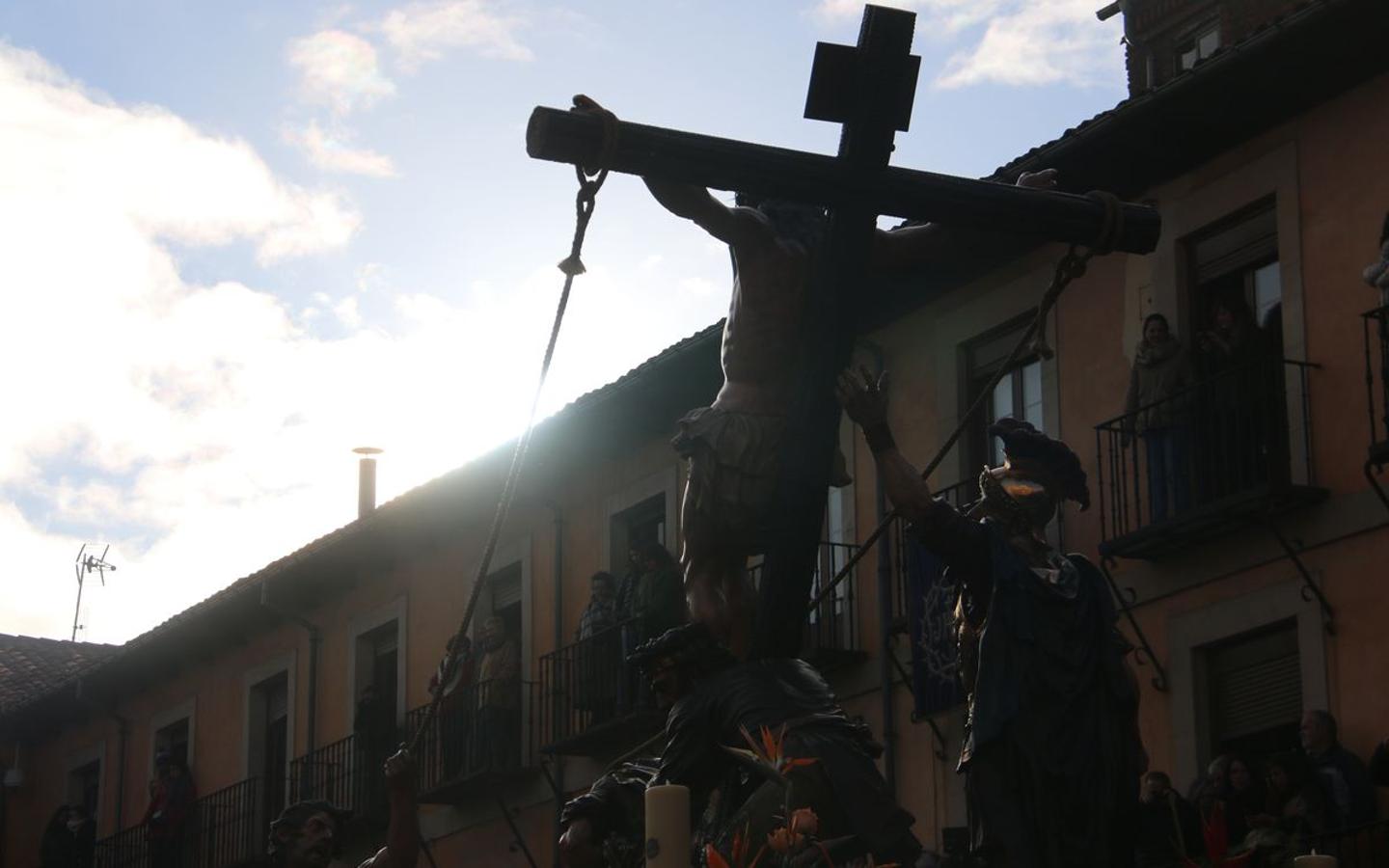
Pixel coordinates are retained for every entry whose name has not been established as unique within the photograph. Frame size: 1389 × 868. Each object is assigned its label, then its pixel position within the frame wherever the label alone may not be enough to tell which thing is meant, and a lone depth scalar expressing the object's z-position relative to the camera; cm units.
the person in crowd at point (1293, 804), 1598
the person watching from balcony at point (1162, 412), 1989
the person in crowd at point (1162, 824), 901
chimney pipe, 3666
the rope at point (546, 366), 794
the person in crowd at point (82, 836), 3594
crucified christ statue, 841
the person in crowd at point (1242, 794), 1697
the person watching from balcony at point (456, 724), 2867
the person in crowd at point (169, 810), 3466
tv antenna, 4719
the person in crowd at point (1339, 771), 1689
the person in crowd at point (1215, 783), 1702
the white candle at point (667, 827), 619
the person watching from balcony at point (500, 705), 2842
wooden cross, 794
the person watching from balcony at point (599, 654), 2612
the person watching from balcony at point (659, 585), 2180
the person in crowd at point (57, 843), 3556
